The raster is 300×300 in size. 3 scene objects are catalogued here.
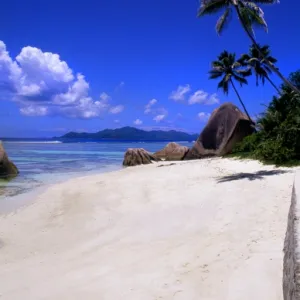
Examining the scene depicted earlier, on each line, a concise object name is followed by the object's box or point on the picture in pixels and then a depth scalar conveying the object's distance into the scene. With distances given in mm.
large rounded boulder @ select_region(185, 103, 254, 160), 26484
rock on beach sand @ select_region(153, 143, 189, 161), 30172
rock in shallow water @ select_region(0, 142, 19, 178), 20266
